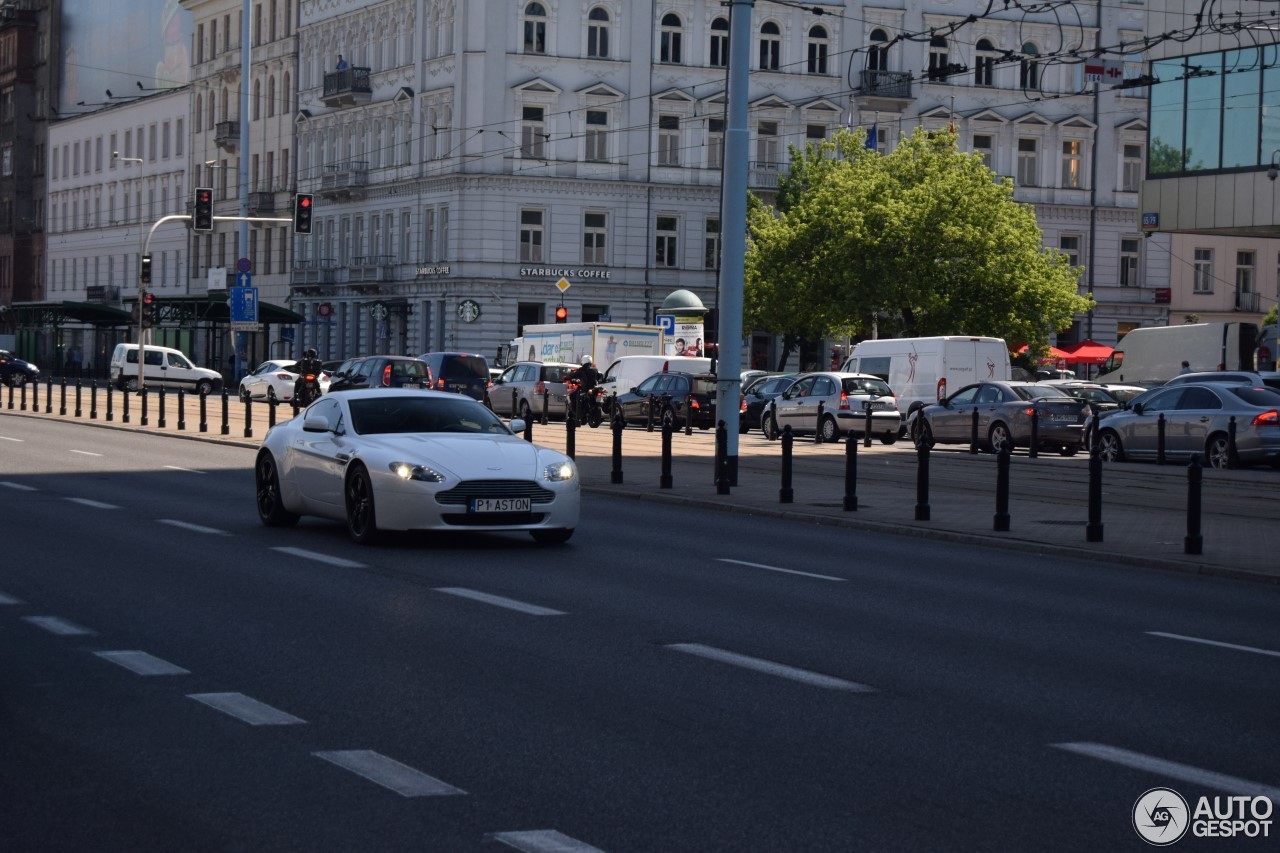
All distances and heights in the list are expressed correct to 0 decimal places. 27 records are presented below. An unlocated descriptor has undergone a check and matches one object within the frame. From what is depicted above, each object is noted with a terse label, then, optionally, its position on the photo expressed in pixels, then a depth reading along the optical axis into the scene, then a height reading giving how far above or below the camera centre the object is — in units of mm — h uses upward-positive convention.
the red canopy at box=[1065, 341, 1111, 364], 72625 +1728
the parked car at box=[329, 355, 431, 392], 46812 +161
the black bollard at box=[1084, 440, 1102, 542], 18297 -931
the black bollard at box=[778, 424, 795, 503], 22695 -895
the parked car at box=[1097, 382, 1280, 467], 33250 -341
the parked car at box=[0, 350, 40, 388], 74375 +138
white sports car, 16172 -720
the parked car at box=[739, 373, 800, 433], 46656 -43
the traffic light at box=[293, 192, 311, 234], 50906 +4180
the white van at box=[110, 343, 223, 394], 72750 +206
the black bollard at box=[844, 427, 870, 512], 21703 -885
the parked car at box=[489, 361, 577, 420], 51469 -136
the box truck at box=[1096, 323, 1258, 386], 52531 +1437
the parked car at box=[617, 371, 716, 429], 46812 -192
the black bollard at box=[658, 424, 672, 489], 25138 -955
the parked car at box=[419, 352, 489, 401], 50188 +290
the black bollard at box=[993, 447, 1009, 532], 19500 -897
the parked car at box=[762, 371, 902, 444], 41938 -243
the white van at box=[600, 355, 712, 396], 50688 +529
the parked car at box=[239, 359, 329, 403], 65812 -36
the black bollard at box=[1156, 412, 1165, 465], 34344 -622
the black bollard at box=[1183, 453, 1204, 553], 17344 -1011
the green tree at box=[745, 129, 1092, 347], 63656 +4390
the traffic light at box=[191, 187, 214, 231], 51250 +4171
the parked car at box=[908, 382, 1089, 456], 38250 -311
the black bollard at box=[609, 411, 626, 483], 25778 -902
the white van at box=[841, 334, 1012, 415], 46188 +726
